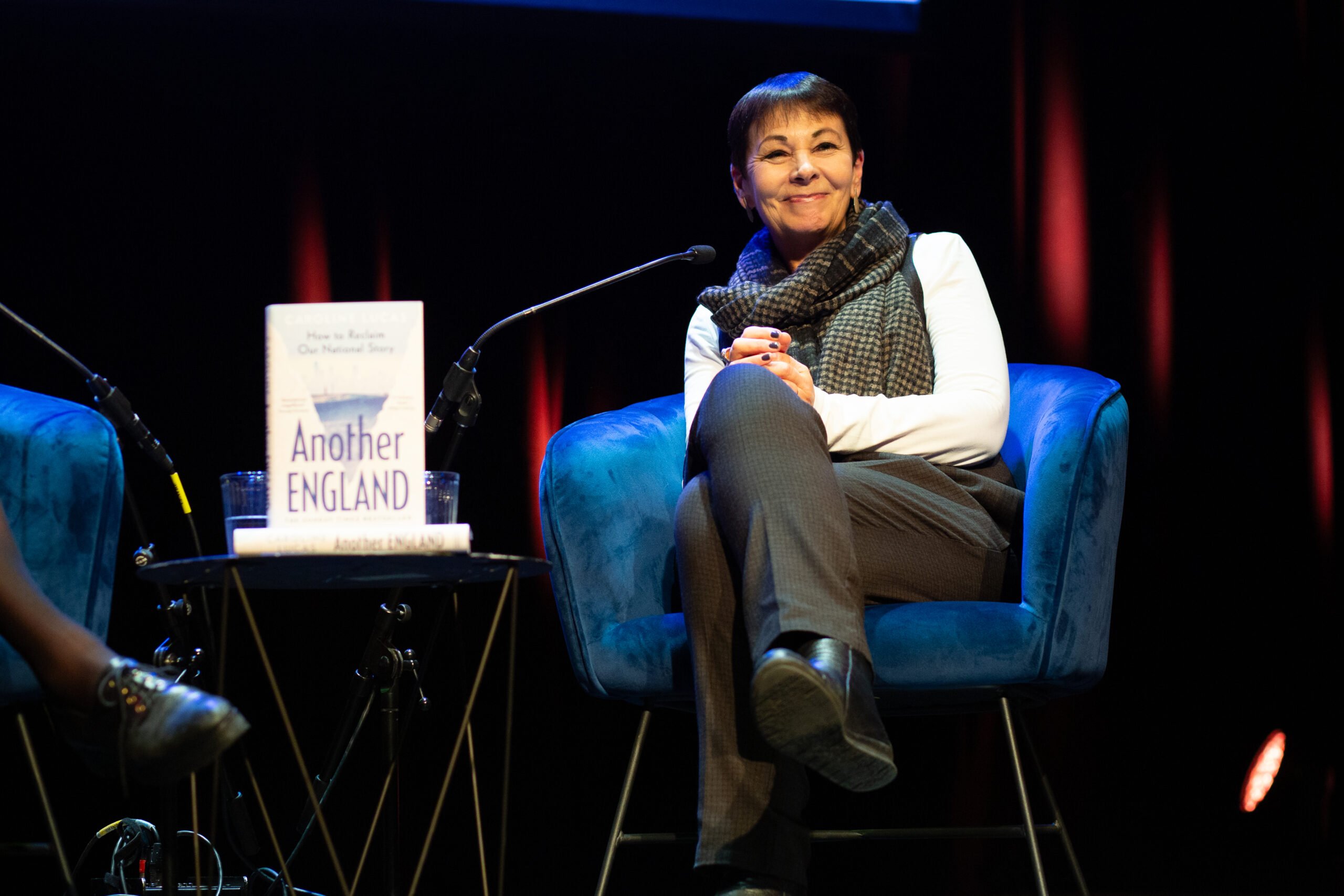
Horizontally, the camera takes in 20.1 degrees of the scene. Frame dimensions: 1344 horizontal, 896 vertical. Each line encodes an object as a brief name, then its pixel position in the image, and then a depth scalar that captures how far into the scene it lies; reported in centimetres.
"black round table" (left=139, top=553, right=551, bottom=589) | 384
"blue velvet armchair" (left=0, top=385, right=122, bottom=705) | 438
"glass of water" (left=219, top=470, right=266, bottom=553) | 396
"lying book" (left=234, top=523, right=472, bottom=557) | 384
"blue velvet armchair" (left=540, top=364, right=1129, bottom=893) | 423
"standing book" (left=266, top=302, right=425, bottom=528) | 387
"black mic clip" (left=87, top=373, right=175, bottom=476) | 429
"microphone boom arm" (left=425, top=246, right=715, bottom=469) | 433
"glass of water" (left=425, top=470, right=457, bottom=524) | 399
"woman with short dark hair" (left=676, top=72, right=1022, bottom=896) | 391
